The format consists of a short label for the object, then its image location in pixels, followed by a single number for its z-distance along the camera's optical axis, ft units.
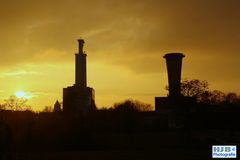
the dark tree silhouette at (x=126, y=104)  615.90
